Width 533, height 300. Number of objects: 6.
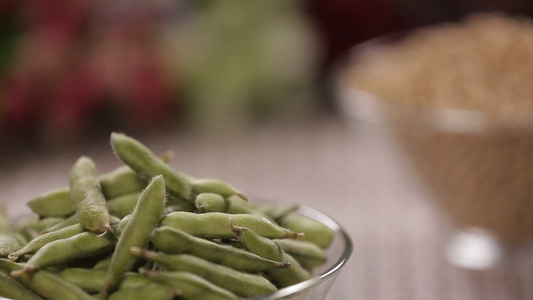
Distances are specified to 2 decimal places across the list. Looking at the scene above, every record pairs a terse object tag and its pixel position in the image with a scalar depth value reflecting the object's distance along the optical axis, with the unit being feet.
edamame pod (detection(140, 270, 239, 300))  1.54
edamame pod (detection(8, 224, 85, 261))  1.65
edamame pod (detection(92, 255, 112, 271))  1.63
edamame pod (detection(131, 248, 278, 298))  1.56
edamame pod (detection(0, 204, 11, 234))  1.82
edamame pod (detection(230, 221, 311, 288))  1.61
